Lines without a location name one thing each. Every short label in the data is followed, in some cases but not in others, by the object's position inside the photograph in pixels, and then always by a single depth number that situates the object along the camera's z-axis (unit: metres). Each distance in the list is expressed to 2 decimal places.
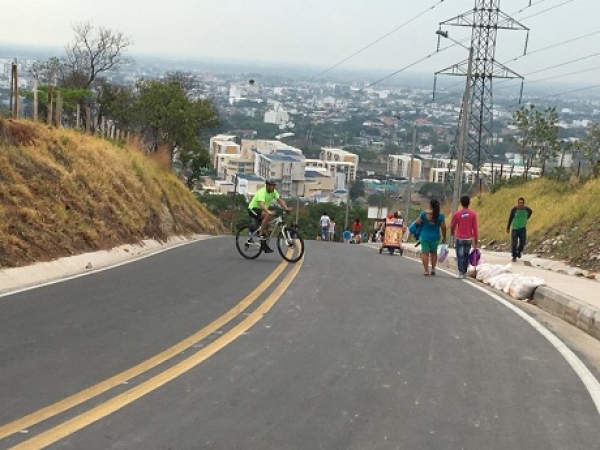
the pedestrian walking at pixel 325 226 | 41.62
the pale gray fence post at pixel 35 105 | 24.61
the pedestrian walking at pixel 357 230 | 44.69
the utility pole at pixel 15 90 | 22.73
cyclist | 18.98
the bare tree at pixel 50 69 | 56.66
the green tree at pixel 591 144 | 44.59
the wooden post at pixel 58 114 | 26.74
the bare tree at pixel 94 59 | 56.19
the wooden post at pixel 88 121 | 31.92
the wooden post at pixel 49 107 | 25.72
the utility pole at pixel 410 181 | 49.59
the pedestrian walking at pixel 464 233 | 18.59
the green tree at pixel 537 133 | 52.81
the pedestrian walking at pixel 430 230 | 18.33
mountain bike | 19.41
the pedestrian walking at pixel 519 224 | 24.16
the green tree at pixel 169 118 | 53.84
